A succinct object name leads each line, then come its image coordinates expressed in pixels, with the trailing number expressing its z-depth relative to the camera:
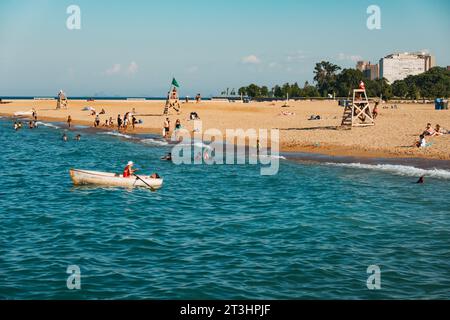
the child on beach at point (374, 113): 56.50
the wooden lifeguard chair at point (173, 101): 76.31
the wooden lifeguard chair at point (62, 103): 110.05
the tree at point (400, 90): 138.50
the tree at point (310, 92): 155.54
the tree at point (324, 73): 177.40
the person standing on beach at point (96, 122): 70.56
